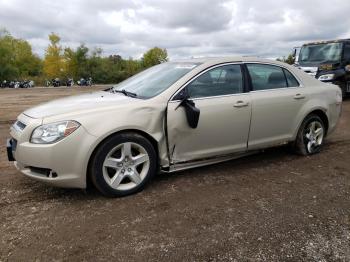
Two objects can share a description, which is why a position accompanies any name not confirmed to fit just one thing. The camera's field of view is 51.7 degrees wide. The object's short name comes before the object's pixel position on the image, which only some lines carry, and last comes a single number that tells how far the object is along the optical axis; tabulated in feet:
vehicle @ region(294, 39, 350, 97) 39.78
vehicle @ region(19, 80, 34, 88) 136.05
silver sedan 12.12
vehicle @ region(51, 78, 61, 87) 144.87
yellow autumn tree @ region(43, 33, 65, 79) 203.45
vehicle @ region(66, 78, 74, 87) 146.10
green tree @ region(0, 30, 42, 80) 188.88
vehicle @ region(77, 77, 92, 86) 147.25
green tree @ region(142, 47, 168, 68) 231.69
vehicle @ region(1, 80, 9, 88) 146.41
